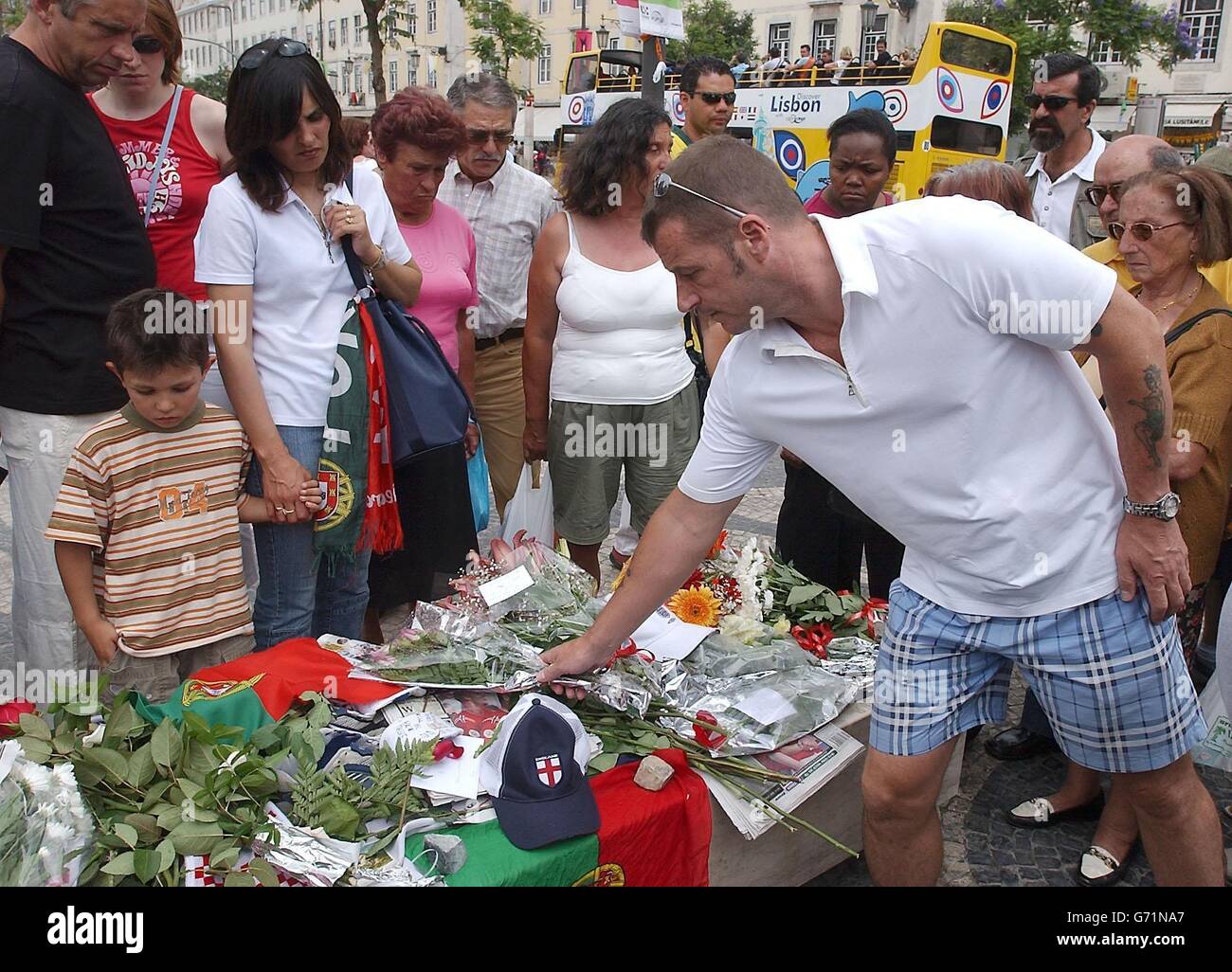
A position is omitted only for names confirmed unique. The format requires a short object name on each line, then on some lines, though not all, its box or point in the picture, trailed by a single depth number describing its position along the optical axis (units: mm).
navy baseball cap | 2143
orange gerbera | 3057
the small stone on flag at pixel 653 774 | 2324
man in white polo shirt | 1892
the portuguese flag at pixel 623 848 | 2070
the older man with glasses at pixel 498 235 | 4277
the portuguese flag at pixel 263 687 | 2301
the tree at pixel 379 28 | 11828
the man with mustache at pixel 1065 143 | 5000
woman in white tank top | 3549
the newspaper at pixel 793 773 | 2387
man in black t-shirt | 2521
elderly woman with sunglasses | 2709
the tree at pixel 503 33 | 34344
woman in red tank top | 2994
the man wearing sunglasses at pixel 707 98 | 4723
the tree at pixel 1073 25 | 24141
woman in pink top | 3375
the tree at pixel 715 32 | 36219
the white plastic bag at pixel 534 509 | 4035
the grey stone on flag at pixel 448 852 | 2043
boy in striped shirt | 2564
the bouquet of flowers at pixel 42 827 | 1785
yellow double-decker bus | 15359
